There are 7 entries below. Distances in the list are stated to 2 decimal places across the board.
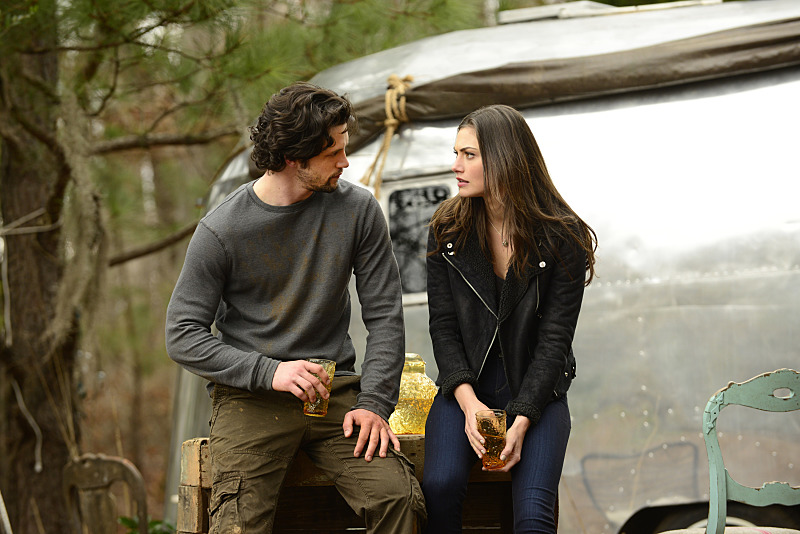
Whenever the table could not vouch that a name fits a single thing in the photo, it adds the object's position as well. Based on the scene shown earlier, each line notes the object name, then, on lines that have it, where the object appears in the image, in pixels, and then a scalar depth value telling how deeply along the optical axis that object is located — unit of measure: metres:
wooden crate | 5.75
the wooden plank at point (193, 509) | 5.78
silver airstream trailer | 7.39
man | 5.23
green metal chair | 5.64
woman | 5.48
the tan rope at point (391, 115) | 8.63
